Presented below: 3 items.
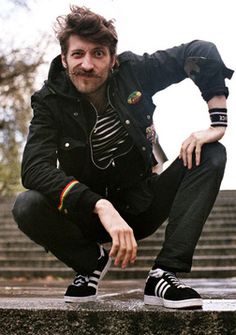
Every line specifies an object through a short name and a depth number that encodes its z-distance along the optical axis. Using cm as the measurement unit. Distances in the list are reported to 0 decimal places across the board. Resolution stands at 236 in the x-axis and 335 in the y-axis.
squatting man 238
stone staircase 696
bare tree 1861
